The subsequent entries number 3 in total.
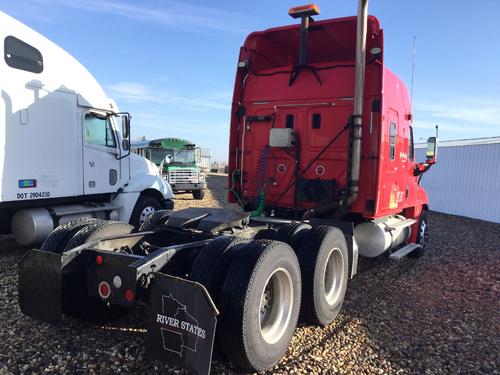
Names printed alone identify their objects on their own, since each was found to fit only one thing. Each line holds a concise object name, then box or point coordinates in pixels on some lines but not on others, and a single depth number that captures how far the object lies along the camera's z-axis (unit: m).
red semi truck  2.88
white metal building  14.76
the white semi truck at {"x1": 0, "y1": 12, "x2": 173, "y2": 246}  6.13
